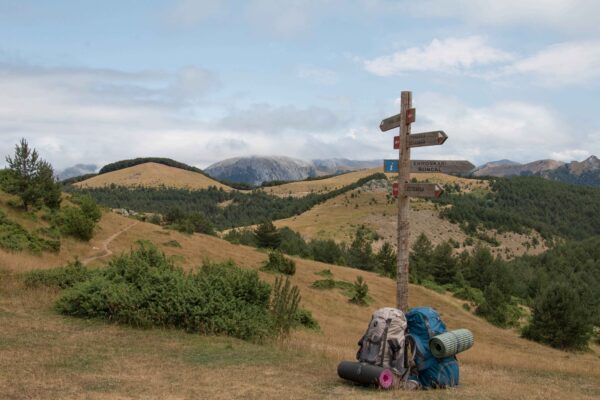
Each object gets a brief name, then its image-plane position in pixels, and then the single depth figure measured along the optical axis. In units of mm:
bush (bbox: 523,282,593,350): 33000
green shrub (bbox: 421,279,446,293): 43625
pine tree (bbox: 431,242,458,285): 54031
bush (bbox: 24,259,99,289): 14289
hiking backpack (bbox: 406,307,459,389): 8047
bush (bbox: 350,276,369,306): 31283
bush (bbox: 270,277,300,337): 12492
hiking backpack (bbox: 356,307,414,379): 7719
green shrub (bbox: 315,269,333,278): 35469
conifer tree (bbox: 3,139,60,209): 26125
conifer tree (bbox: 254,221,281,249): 49250
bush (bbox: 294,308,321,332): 18411
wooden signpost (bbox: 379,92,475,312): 10609
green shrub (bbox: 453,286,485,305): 42744
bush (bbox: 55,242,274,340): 11492
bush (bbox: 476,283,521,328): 38938
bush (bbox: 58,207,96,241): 26453
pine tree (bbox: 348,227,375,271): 56188
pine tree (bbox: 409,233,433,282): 54406
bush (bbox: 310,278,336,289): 32275
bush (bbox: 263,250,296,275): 32281
